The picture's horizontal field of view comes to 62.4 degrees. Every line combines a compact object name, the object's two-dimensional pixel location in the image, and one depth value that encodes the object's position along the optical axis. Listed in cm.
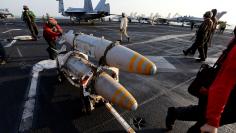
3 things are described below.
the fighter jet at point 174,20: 6656
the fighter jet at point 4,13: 5228
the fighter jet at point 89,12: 4059
